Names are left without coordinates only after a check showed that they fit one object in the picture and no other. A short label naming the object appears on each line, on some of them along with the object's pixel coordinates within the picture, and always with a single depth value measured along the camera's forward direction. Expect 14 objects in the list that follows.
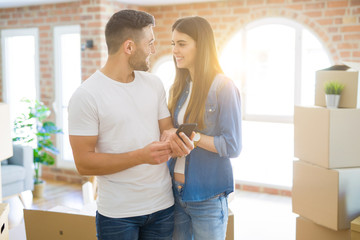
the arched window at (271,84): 4.79
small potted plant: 2.56
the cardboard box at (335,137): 2.49
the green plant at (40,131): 5.10
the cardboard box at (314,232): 2.56
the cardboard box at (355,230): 2.19
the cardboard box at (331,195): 2.48
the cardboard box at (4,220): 1.83
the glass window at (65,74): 5.62
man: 1.49
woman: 1.69
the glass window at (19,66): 6.05
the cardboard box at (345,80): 2.57
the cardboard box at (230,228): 2.09
